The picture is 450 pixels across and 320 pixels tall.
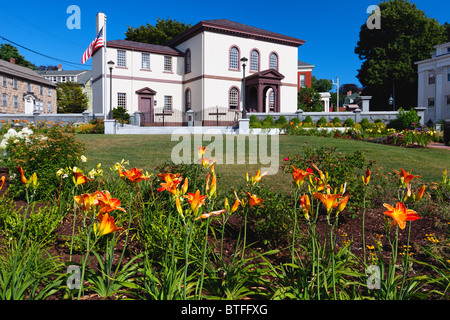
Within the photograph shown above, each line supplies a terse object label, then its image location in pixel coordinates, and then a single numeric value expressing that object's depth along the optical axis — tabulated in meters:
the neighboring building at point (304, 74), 50.23
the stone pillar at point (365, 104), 26.39
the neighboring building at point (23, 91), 40.56
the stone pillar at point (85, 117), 25.25
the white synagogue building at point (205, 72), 30.06
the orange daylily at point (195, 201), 1.87
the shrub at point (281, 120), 23.19
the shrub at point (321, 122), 21.96
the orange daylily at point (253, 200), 2.29
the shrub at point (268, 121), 22.23
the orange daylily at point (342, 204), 1.95
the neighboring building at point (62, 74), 77.81
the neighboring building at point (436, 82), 38.66
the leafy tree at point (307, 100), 44.06
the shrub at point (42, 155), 4.67
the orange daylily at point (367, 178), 2.50
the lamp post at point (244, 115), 22.03
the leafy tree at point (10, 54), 54.88
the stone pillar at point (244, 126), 20.83
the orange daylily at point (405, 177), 2.28
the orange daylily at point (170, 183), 2.19
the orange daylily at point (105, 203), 2.00
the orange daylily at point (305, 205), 2.17
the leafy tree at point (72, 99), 52.91
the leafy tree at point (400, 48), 42.78
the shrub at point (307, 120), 22.70
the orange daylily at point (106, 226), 2.00
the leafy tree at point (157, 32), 42.84
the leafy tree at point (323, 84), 71.19
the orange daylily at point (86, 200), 1.97
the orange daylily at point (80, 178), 2.39
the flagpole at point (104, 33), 24.90
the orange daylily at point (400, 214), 1.89
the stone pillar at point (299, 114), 23.64
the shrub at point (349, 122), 21.66
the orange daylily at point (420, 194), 2.02
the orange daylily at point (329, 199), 1.99
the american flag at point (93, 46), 23.20
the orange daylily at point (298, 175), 2.40
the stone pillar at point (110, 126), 20.73
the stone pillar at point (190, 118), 26.08
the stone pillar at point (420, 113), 22.20
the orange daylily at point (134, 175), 2.40
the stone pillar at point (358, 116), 23.36
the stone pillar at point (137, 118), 25.69
